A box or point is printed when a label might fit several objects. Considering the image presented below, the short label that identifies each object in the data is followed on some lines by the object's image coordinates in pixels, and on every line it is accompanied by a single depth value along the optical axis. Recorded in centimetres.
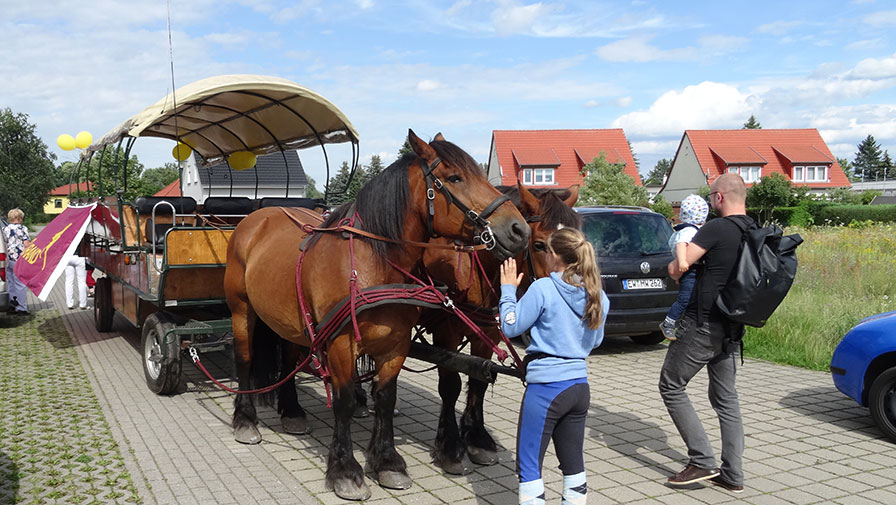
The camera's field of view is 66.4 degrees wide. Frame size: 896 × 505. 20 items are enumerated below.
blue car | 509
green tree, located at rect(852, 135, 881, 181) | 13475
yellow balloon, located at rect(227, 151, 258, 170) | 859
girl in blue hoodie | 312
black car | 812
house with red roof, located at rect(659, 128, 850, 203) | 5541
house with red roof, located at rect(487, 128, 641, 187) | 5419
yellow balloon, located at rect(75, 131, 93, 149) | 1026
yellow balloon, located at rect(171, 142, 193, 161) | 890
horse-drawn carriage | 394
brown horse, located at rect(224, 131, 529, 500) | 379
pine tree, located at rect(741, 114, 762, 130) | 8988
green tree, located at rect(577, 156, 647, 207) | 3091
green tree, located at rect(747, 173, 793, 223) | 3459
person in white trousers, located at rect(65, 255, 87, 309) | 1207
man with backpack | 409
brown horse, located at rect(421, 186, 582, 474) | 448
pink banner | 793
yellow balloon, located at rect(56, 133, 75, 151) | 1040
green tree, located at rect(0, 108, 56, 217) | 4734
